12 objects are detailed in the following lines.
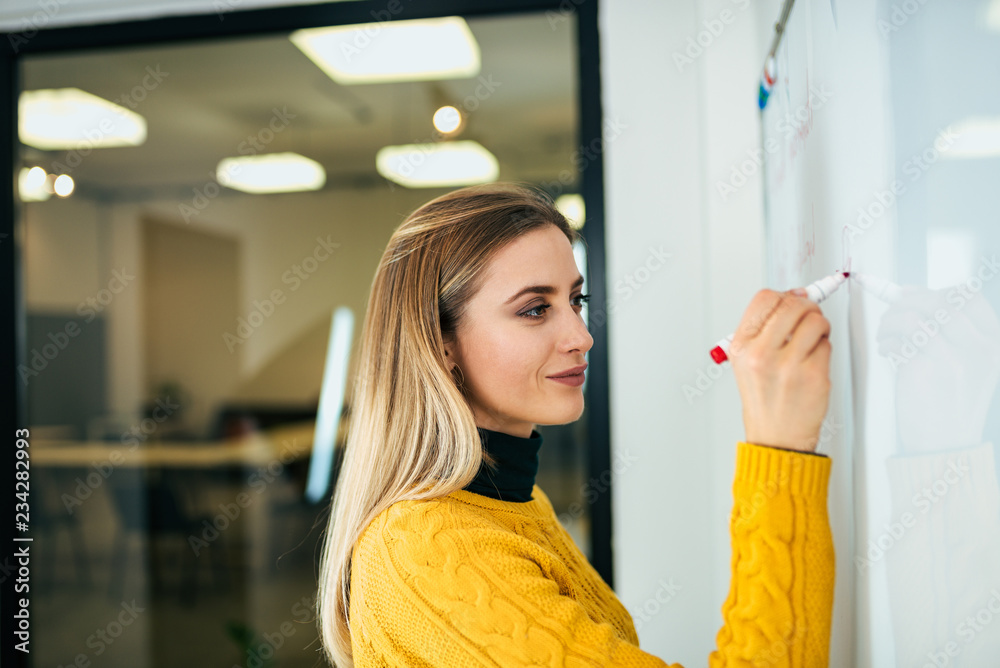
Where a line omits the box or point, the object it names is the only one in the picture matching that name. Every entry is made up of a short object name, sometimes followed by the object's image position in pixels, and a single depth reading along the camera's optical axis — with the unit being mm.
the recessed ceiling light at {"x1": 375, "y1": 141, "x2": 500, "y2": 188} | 3139
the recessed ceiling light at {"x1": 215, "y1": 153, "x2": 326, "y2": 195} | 3785
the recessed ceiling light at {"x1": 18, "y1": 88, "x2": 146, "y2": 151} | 2381
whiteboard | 511
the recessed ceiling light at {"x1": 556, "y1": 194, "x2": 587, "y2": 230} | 3461
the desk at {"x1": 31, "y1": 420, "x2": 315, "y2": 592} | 2715
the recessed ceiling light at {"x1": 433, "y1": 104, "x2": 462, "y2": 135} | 2543
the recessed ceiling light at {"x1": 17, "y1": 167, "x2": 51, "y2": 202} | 2109
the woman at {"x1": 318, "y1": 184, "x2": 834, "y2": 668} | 730
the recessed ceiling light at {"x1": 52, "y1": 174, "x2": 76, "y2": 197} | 2375
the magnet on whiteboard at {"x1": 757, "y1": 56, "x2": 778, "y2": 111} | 1222
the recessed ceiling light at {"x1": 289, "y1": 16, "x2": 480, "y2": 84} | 2281
